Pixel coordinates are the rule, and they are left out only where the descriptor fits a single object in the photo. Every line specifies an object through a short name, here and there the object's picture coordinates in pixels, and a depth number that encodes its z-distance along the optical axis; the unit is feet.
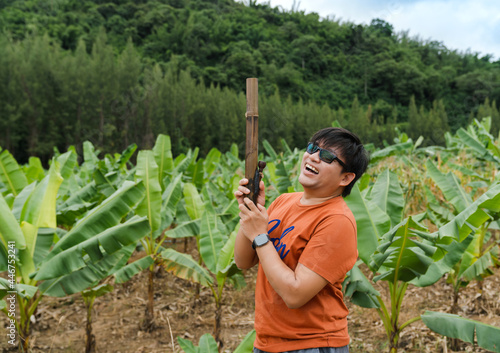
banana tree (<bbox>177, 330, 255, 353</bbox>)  7.22
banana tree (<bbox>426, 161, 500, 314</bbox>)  9.46
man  4.07
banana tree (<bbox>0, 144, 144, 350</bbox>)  8.39
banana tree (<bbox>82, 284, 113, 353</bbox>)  10.52
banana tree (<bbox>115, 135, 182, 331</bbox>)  10.57
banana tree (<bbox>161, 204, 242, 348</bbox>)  10.34
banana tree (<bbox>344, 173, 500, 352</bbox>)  5.90
